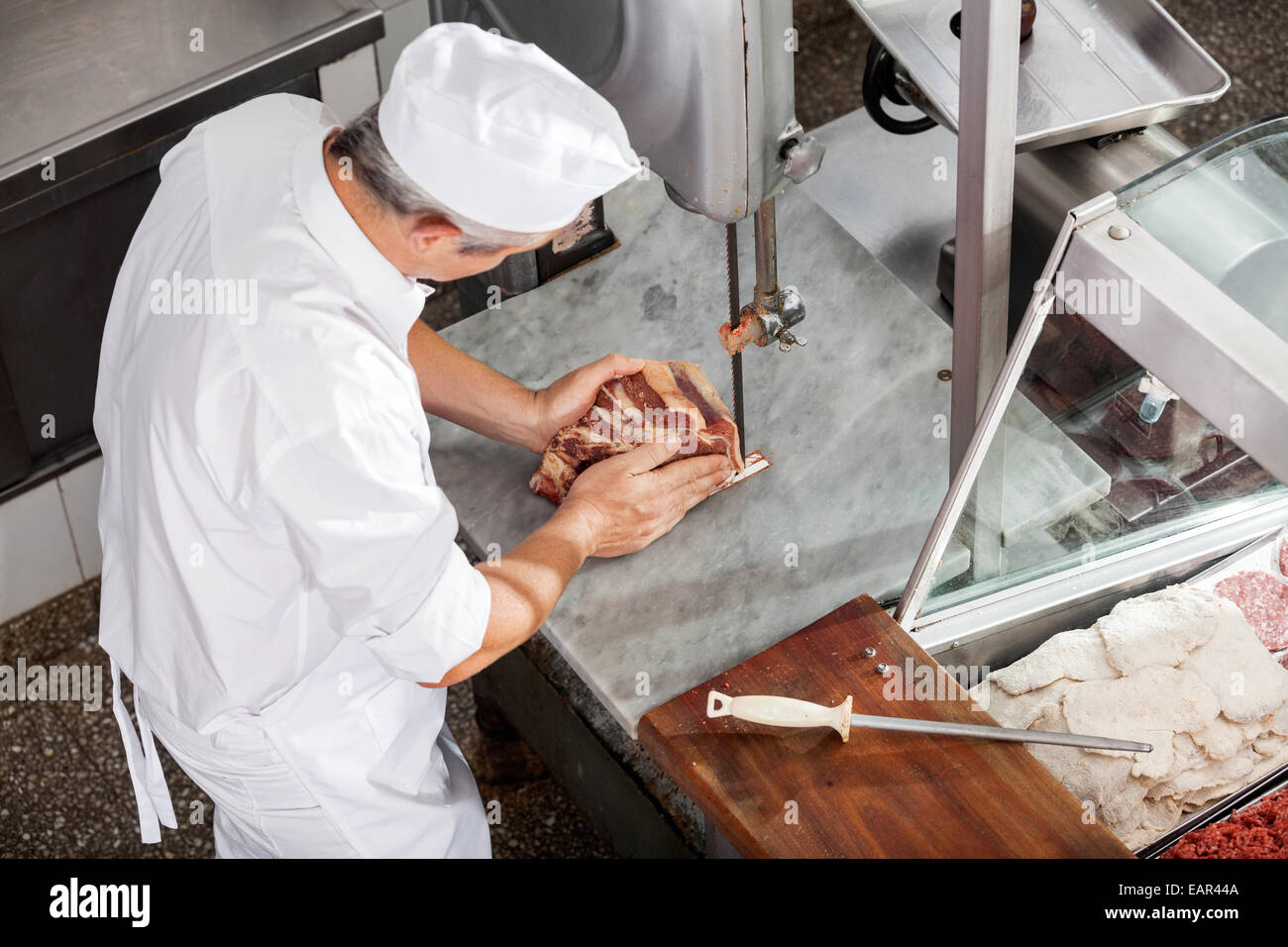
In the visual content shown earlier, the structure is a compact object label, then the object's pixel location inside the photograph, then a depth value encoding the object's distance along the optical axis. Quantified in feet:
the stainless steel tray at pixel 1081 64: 6.30
